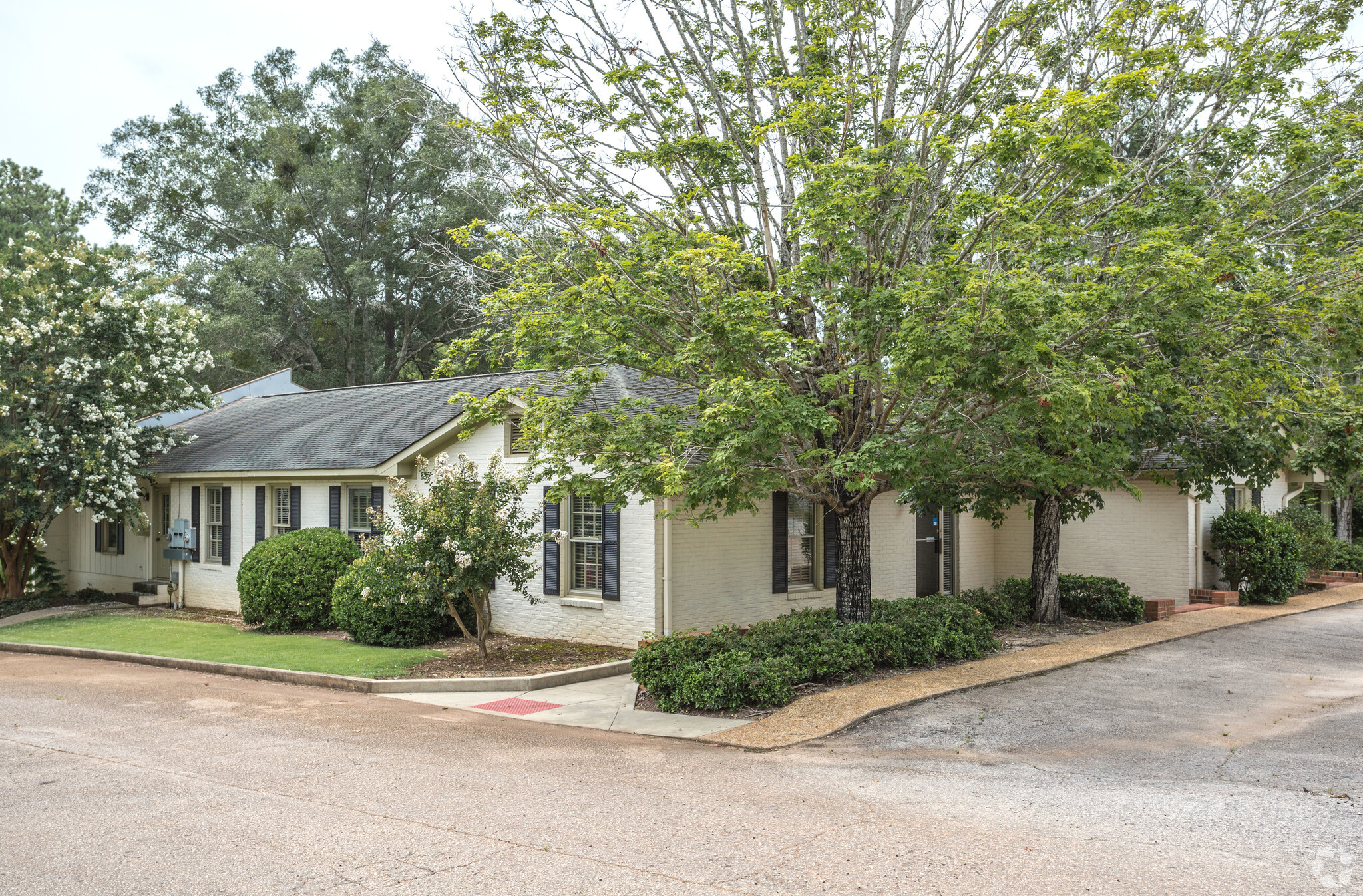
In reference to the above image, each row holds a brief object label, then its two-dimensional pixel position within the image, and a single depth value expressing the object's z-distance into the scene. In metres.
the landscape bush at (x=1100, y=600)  17.14
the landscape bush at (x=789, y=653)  10.43
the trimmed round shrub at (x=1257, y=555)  19.39
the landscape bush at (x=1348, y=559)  25.05
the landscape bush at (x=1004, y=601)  15.79
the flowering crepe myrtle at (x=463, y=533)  12.61
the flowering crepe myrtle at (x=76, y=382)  18.34
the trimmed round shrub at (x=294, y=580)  16.27
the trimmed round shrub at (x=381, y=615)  13.98
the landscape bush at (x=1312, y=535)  23.27
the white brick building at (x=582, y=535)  14.38
